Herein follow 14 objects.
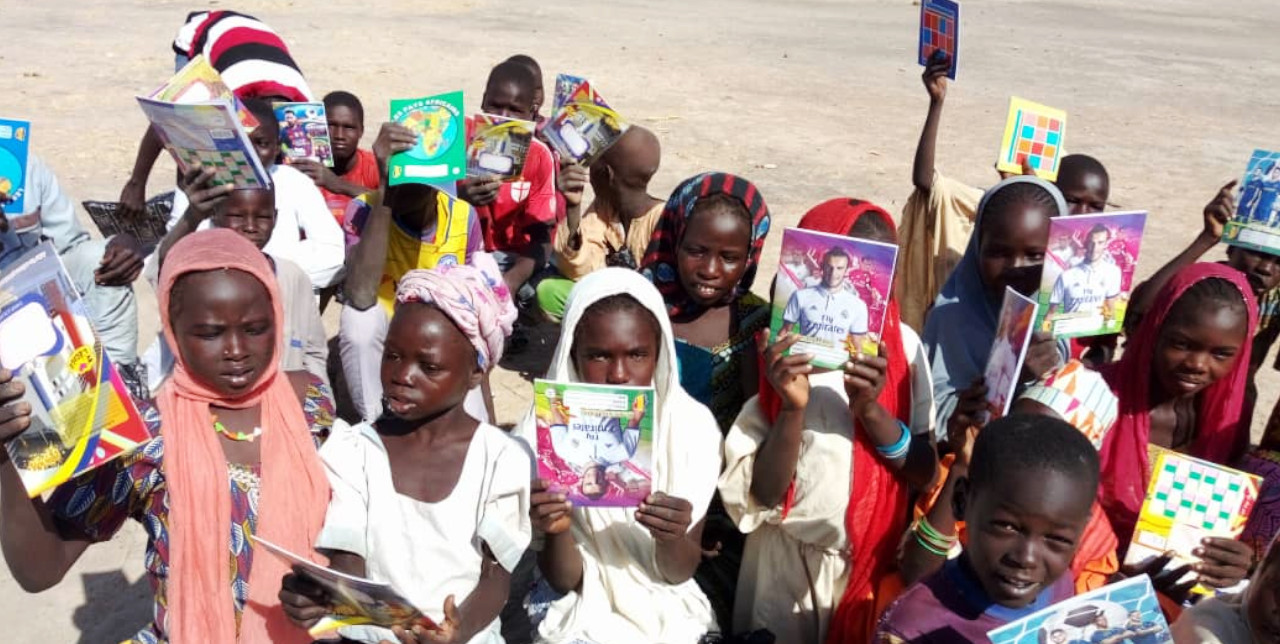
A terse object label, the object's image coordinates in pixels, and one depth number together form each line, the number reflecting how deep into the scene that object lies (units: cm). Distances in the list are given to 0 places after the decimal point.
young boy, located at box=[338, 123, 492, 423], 464
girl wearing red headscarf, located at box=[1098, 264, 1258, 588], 340
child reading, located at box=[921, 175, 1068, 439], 374
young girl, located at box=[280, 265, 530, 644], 301
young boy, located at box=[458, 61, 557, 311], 620
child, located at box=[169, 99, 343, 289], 495
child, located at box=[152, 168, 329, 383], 409
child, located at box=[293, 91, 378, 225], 625
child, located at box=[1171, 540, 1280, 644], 233
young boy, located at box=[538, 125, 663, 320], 551
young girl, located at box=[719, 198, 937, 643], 330
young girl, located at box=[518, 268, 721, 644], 323
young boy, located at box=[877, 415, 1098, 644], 243
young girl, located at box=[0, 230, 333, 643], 287
